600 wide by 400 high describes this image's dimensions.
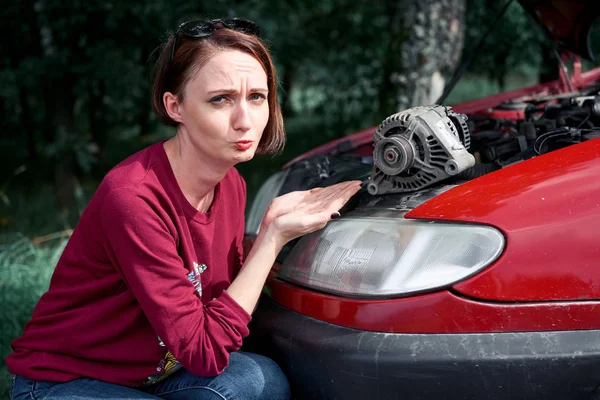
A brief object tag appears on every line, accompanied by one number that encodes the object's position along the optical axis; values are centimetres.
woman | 176
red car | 148
